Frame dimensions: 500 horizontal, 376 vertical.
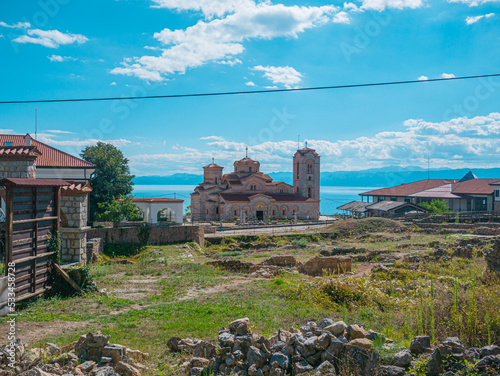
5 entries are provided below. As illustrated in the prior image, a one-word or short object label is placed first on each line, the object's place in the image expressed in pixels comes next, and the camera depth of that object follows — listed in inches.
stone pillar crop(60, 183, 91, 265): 564.4
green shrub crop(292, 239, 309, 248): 1205.1
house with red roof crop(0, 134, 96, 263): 564.7
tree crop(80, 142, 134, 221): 1438.2
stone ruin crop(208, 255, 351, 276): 649.6
